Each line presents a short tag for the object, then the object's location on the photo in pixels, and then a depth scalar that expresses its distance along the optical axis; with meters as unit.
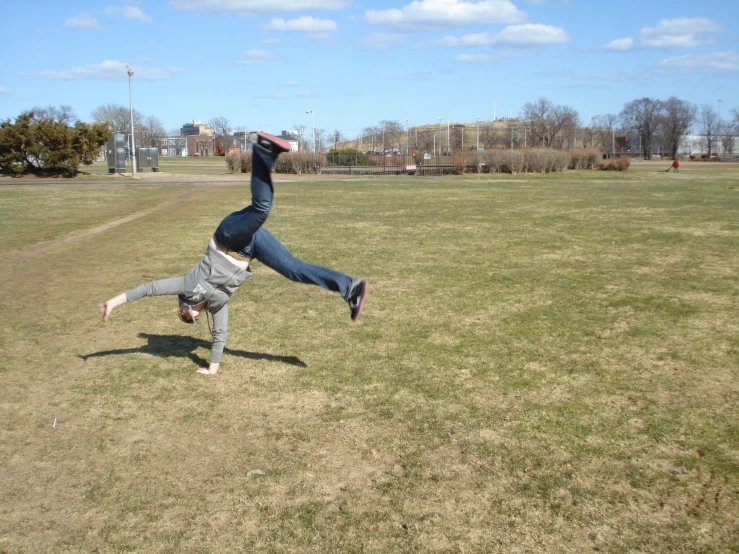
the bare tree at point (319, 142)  85.26
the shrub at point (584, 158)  54.84
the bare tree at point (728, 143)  116.44
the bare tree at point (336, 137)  95.53
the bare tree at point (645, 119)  118.54
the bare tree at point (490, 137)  100.81
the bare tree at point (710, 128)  119.69
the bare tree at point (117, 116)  101.62
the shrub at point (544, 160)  50.22
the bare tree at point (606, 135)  118.32
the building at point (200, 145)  130.62
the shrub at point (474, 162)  49.34
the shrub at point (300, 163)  45.75
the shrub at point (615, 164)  55.09
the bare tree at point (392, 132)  99.19
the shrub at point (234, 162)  45.94
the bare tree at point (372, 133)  101.38
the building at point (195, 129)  172.75
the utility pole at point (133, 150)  37.41
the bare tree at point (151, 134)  103.09
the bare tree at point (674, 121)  115.94
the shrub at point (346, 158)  55.14
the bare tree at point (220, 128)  115.56
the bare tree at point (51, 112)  88.66
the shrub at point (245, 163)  45.66
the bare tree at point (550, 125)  91.25
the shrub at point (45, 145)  36.72
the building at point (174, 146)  126.12
